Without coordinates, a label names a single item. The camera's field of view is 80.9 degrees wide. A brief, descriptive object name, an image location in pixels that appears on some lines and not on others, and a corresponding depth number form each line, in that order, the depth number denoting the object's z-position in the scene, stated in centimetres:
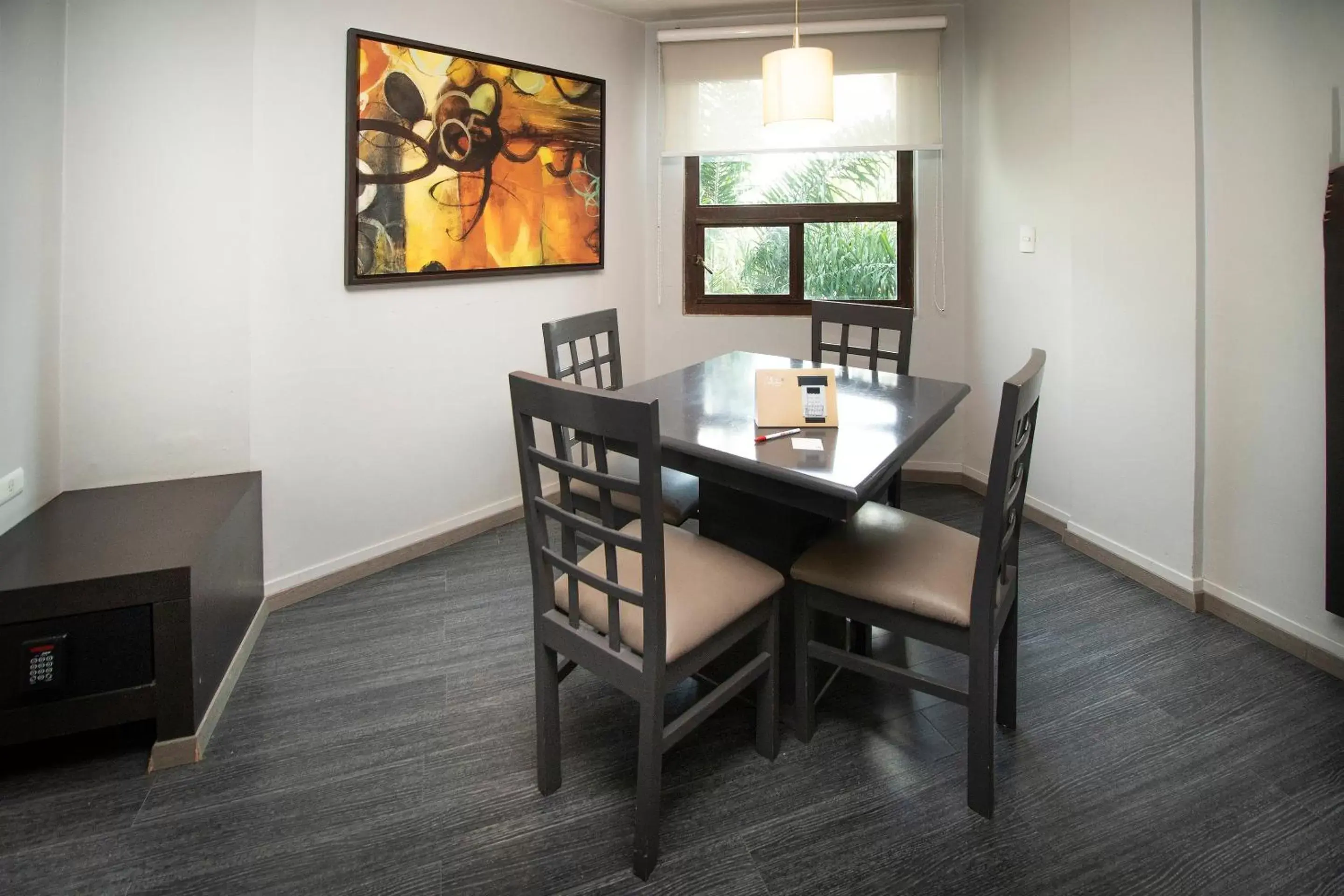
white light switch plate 344
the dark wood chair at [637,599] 147
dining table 167
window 403
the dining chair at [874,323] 291
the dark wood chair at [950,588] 163
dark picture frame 276
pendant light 232
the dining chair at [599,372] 237
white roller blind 378
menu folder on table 202
